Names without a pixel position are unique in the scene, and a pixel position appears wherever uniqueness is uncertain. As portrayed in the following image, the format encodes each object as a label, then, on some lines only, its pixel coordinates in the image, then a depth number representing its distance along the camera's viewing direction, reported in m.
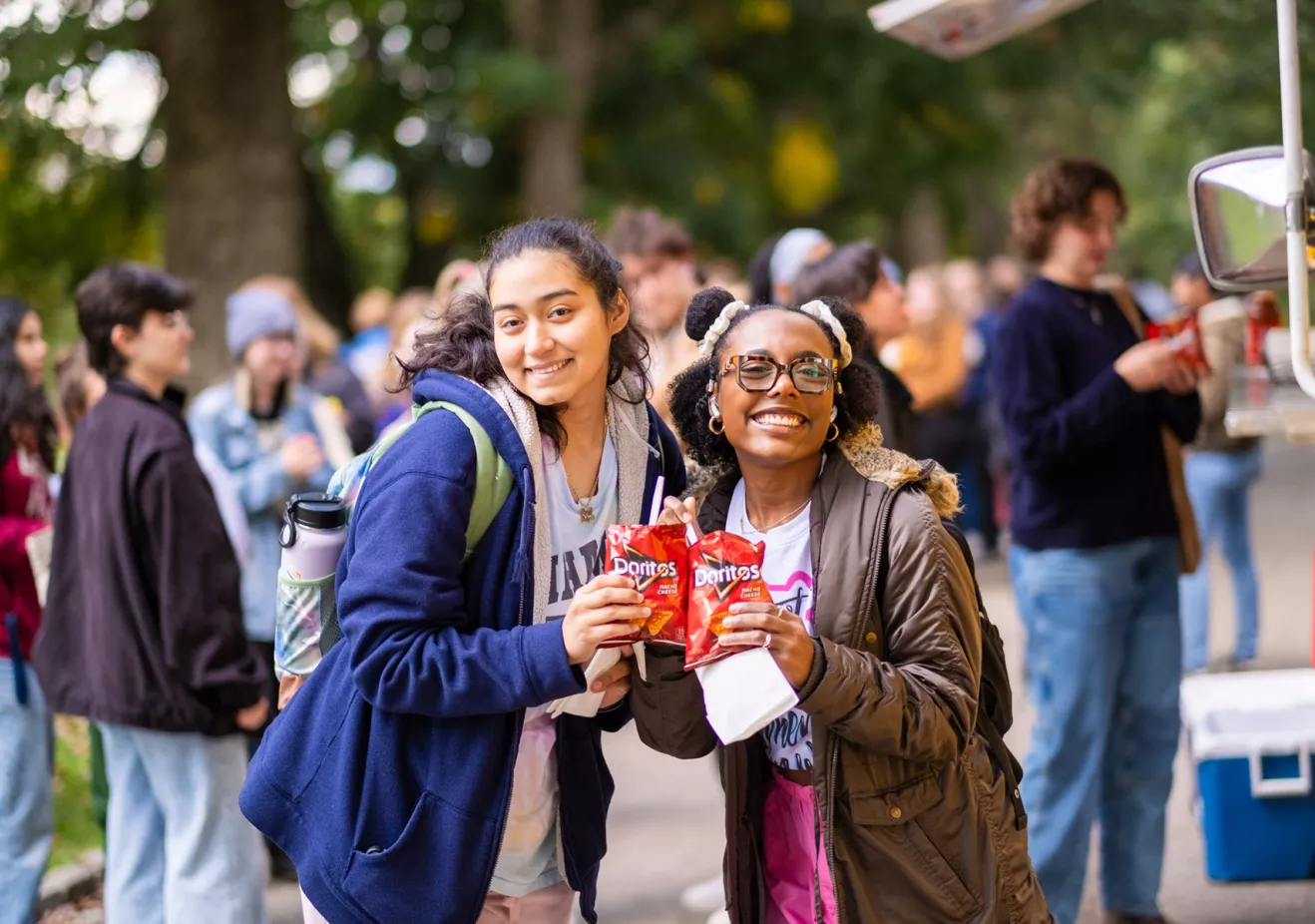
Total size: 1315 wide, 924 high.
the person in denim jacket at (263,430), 6.12
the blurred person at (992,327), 12.84
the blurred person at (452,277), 6.68
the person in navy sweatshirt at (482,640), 2.74
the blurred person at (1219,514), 8.73
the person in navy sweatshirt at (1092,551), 4.88
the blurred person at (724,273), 9.22
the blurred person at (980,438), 13.28
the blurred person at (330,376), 7.75
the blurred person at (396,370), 7.29
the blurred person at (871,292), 4.96
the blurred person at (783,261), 5.61
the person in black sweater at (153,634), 4.41
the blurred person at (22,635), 4.95
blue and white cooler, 4.70
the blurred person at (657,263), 6.42
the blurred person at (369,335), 10.43
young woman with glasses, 2.89
